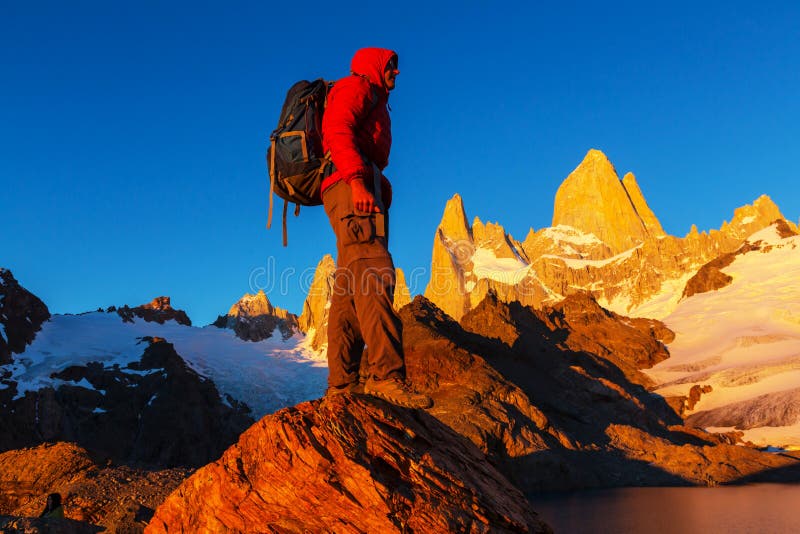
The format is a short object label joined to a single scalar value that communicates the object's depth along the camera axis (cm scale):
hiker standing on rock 475
